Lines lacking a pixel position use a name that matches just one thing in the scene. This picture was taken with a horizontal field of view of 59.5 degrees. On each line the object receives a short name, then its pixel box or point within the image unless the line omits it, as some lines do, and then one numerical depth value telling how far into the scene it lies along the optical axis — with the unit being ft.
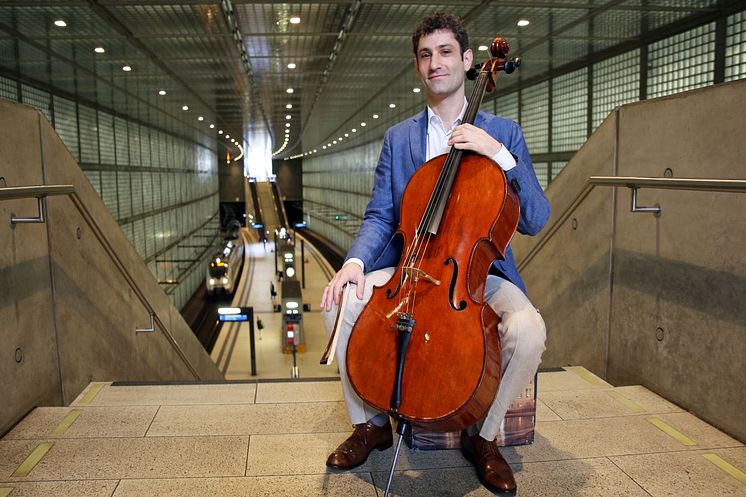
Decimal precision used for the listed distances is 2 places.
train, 75.51
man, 7.20
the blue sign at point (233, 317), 49.96
